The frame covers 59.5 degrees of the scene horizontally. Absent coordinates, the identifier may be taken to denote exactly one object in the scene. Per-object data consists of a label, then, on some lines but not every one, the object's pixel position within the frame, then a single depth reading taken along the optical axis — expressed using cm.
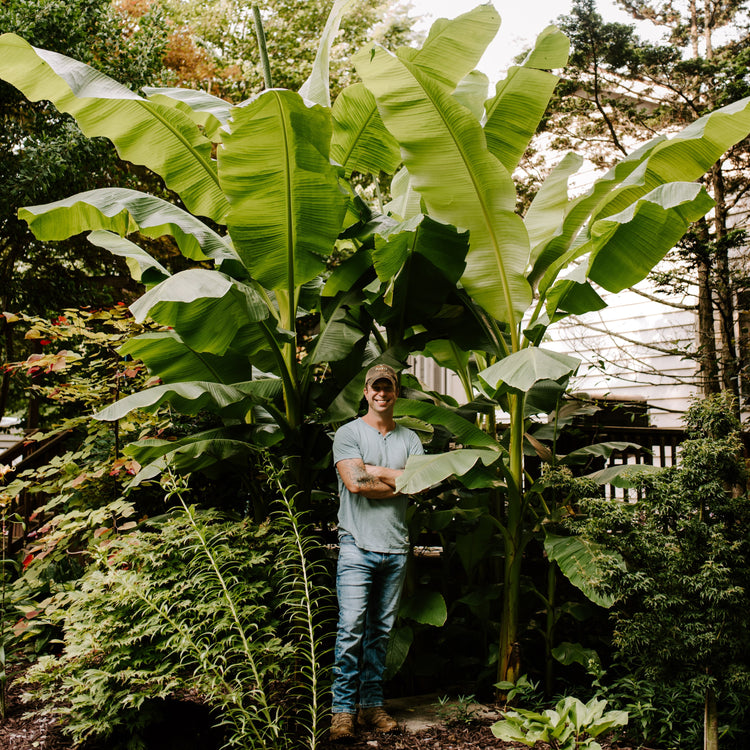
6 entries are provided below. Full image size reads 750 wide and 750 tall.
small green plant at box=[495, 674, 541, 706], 379
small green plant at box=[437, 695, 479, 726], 373
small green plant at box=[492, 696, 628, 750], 311
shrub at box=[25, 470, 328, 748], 299
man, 342
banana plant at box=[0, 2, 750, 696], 363
